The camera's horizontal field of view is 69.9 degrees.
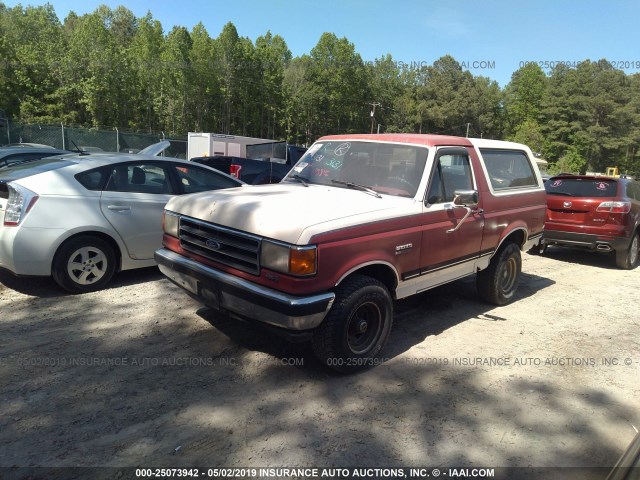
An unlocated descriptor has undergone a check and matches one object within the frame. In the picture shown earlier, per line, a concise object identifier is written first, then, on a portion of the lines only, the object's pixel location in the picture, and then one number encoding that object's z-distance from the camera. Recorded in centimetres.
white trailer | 2583
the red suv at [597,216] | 822
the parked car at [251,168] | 1135
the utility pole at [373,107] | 6895
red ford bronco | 339
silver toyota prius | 490
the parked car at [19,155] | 832
